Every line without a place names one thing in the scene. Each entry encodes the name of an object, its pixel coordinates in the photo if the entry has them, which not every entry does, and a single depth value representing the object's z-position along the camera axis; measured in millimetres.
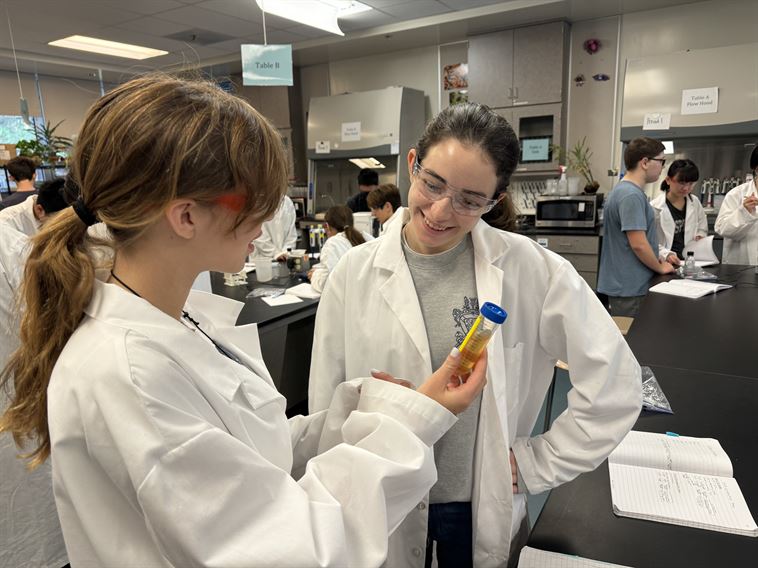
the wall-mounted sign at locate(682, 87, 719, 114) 4310
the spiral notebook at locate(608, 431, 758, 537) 982
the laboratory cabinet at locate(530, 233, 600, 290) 4582
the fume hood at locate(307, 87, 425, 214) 5559
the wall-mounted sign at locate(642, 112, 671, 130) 4516
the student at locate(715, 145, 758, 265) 3555
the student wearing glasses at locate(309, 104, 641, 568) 1056
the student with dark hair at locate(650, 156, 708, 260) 3461
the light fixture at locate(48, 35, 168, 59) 5164
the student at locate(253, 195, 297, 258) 4020
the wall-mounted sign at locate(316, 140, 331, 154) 6016
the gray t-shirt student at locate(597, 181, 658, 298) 2967
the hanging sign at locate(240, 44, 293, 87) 2998
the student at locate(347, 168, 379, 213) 4930
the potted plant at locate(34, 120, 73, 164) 3908
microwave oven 4551
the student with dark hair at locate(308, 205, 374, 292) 3041
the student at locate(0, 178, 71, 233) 2229
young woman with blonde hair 589
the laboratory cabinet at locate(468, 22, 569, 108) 4812
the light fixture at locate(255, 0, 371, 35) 4109
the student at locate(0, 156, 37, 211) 3496
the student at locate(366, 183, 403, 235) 3699
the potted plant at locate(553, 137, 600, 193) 5086
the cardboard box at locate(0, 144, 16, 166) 4711
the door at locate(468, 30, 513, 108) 5008
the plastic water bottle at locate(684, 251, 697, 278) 3109
